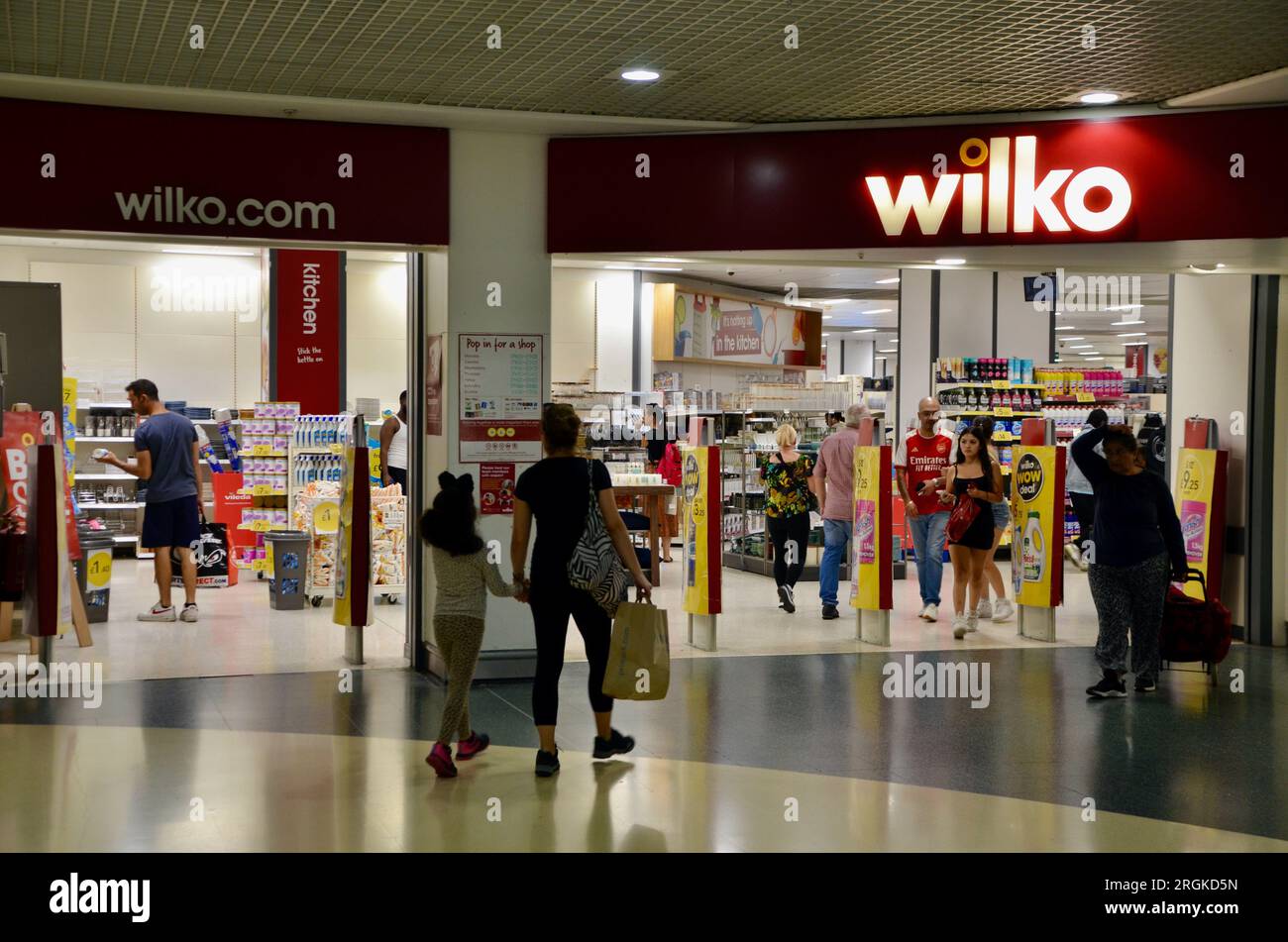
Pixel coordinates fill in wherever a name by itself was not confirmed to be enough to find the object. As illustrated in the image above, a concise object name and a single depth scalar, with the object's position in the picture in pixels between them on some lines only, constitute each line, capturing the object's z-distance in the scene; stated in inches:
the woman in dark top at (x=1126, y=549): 274.7
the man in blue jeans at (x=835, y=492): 386.0
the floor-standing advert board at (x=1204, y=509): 345.1
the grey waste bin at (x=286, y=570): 404.8
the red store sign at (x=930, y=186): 287.0
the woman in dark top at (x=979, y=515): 364.2
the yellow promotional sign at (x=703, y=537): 342.6
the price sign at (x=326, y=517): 414.3
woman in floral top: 409.4
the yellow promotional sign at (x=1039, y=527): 353.1
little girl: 215.5
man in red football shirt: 395.5
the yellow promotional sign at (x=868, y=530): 346.0
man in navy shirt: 378.0
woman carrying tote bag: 213.9
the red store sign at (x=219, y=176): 261.6
